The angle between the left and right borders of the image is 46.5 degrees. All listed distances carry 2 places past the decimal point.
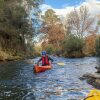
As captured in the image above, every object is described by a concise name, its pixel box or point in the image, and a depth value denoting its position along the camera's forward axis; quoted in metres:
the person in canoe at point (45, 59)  9.84
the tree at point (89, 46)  24.04
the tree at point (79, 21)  29.24
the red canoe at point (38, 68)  9.50
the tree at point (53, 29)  32.79
